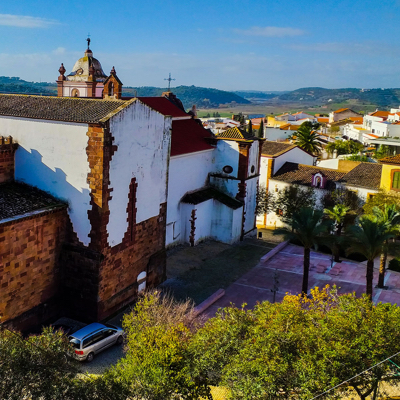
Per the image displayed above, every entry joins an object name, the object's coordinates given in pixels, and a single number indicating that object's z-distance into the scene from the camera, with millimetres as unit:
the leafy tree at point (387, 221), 24281
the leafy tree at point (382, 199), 32562
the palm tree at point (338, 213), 30859
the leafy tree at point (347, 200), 35812
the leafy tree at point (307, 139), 54469
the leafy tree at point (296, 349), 11000
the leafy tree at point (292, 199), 38688
